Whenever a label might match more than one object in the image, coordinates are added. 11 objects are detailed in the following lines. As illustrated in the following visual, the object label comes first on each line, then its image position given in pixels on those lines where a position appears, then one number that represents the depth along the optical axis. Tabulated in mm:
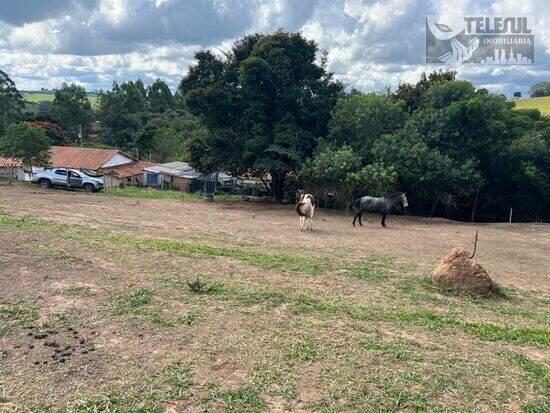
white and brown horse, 14516
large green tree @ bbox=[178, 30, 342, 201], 22250
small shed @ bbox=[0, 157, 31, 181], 37012
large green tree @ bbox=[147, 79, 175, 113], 74625
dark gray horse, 17078
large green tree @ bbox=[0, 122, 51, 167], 24688
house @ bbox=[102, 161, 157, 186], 37156
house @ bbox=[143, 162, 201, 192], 36375
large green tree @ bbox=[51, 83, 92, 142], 58631
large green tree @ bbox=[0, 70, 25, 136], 47344
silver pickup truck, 24906
